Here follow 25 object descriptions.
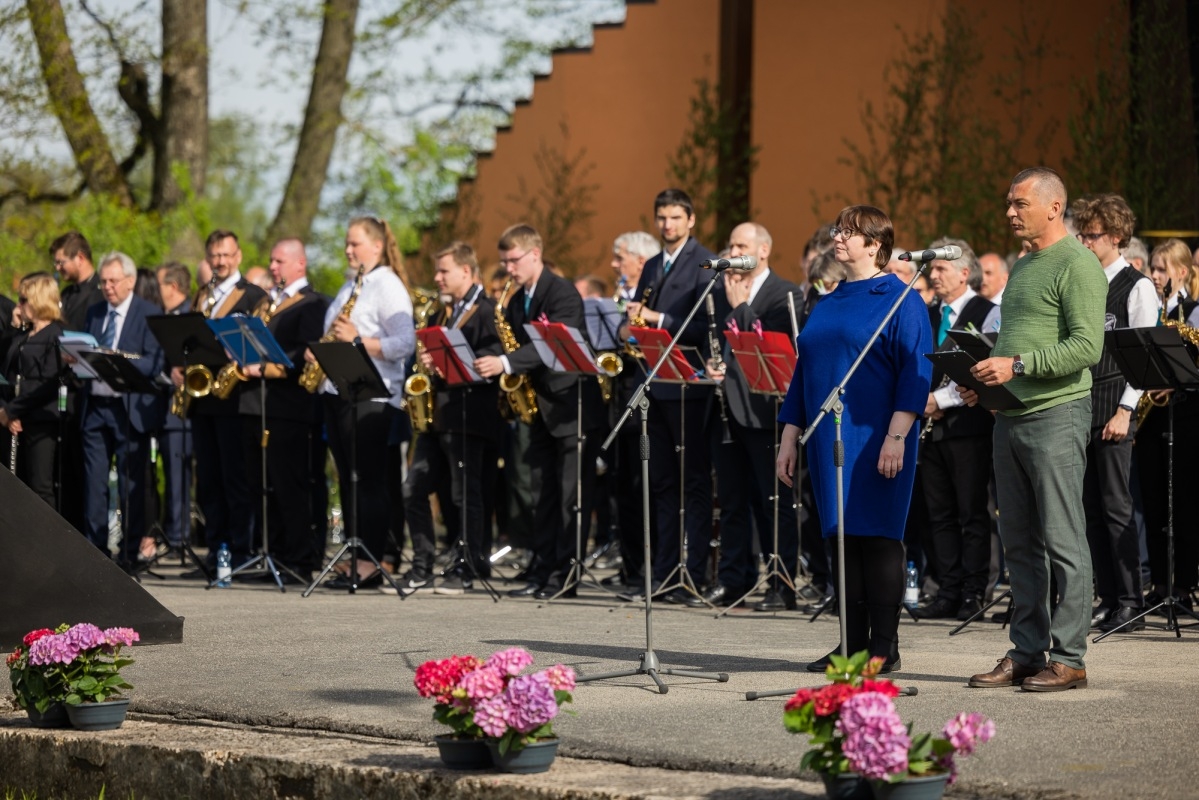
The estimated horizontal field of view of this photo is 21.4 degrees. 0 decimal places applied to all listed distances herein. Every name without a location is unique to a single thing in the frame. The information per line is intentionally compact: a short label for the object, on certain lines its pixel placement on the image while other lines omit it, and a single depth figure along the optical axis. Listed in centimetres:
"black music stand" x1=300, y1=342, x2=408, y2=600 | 1878
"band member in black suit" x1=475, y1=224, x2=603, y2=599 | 1981
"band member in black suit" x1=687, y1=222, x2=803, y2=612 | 1827
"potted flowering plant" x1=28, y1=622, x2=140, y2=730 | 1146
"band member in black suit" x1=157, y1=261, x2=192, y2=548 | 2431
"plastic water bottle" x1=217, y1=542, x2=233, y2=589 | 2075
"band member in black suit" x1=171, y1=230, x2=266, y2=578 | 2168
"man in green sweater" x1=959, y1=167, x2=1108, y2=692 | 1207
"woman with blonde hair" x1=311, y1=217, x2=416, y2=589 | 2019
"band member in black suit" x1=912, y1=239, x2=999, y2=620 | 1761
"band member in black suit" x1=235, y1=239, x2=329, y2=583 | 2097
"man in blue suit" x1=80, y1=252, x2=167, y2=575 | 2216
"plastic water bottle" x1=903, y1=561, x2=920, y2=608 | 1839
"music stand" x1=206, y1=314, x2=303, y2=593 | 1933
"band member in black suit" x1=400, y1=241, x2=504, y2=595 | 2019
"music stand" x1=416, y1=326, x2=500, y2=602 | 1906
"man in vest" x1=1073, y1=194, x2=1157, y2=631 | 1539
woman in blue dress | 1268
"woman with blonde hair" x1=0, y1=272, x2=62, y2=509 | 2155
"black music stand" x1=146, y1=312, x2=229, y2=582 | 1975
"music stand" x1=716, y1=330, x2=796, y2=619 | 1665
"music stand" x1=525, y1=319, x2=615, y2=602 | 1805
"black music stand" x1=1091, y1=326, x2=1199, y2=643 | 1451
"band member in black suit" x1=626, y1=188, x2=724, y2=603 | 1897
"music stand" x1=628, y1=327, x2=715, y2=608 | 1722
